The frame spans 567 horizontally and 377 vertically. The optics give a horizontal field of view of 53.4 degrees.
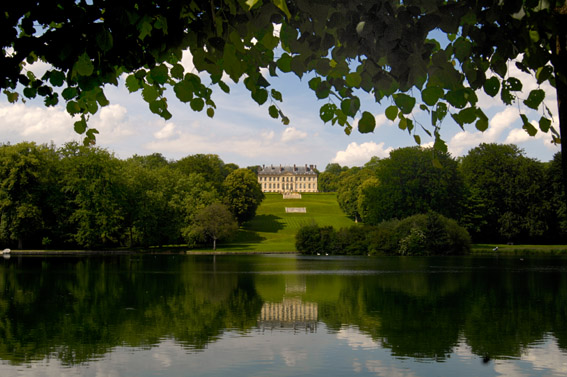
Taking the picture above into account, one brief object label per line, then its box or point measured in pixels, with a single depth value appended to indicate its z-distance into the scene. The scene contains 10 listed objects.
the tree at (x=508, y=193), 64.30
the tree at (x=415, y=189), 61.75
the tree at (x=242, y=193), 79.62
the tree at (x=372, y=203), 63.34
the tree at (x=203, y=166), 79.31
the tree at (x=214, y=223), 58.88
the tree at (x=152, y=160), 93.31
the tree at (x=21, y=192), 53.66
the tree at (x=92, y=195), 55.91
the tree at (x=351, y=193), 93.62
